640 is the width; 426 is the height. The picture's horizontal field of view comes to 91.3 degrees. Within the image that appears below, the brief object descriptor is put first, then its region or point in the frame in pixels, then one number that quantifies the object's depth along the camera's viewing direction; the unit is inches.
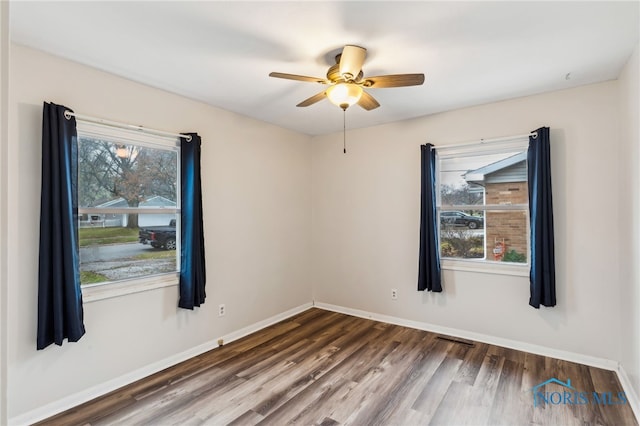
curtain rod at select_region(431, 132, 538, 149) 118.6
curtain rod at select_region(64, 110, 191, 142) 89.4
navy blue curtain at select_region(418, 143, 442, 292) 139.3
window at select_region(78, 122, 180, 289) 97.6
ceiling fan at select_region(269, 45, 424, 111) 79.8
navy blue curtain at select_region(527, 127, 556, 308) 114.0
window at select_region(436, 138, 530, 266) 127.8
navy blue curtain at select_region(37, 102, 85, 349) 84.0
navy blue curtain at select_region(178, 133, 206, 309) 117.6
